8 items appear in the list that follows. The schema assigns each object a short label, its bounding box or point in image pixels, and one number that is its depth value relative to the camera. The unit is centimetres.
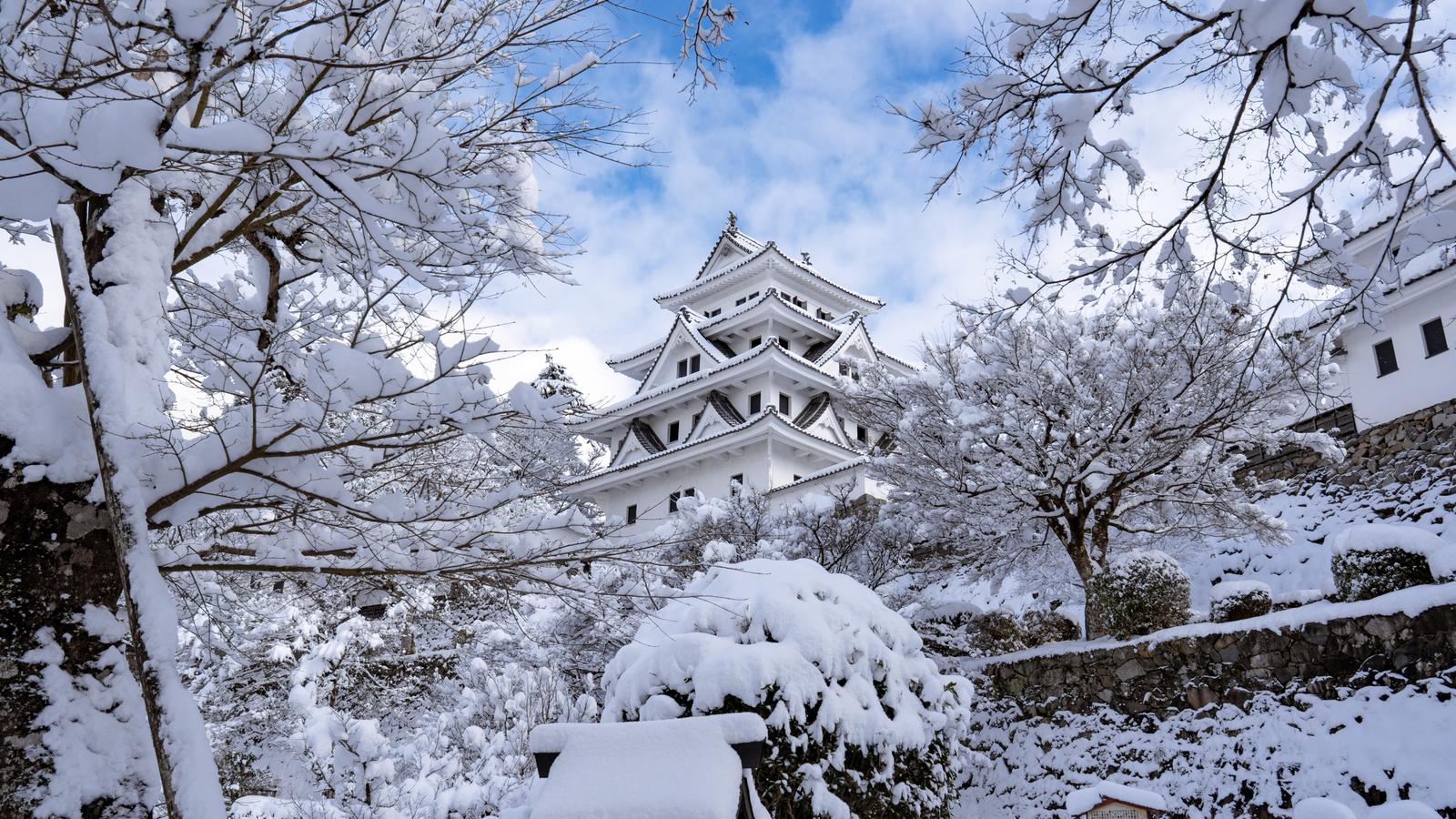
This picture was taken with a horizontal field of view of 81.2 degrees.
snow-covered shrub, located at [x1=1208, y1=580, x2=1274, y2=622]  999
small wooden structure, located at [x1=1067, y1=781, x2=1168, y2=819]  650
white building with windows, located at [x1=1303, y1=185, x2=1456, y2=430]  1519
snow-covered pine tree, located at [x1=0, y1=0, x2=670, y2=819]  283
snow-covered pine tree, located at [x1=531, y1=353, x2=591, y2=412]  3677
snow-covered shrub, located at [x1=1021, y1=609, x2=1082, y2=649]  1252
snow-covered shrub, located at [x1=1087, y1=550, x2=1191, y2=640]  1047
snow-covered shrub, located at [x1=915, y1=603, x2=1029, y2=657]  1311
